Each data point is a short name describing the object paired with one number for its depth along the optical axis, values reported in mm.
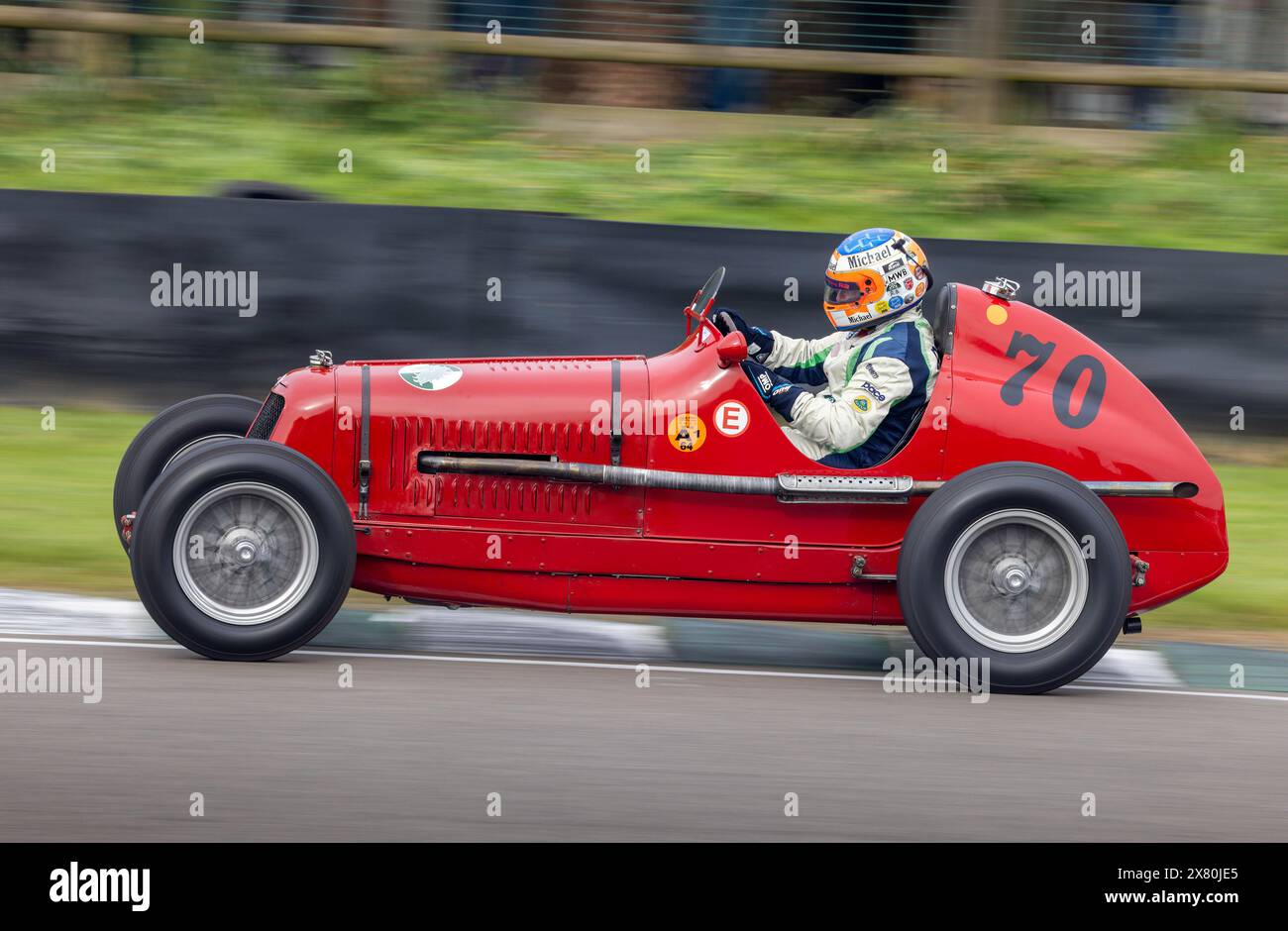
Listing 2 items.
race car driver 5973
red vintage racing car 5766
